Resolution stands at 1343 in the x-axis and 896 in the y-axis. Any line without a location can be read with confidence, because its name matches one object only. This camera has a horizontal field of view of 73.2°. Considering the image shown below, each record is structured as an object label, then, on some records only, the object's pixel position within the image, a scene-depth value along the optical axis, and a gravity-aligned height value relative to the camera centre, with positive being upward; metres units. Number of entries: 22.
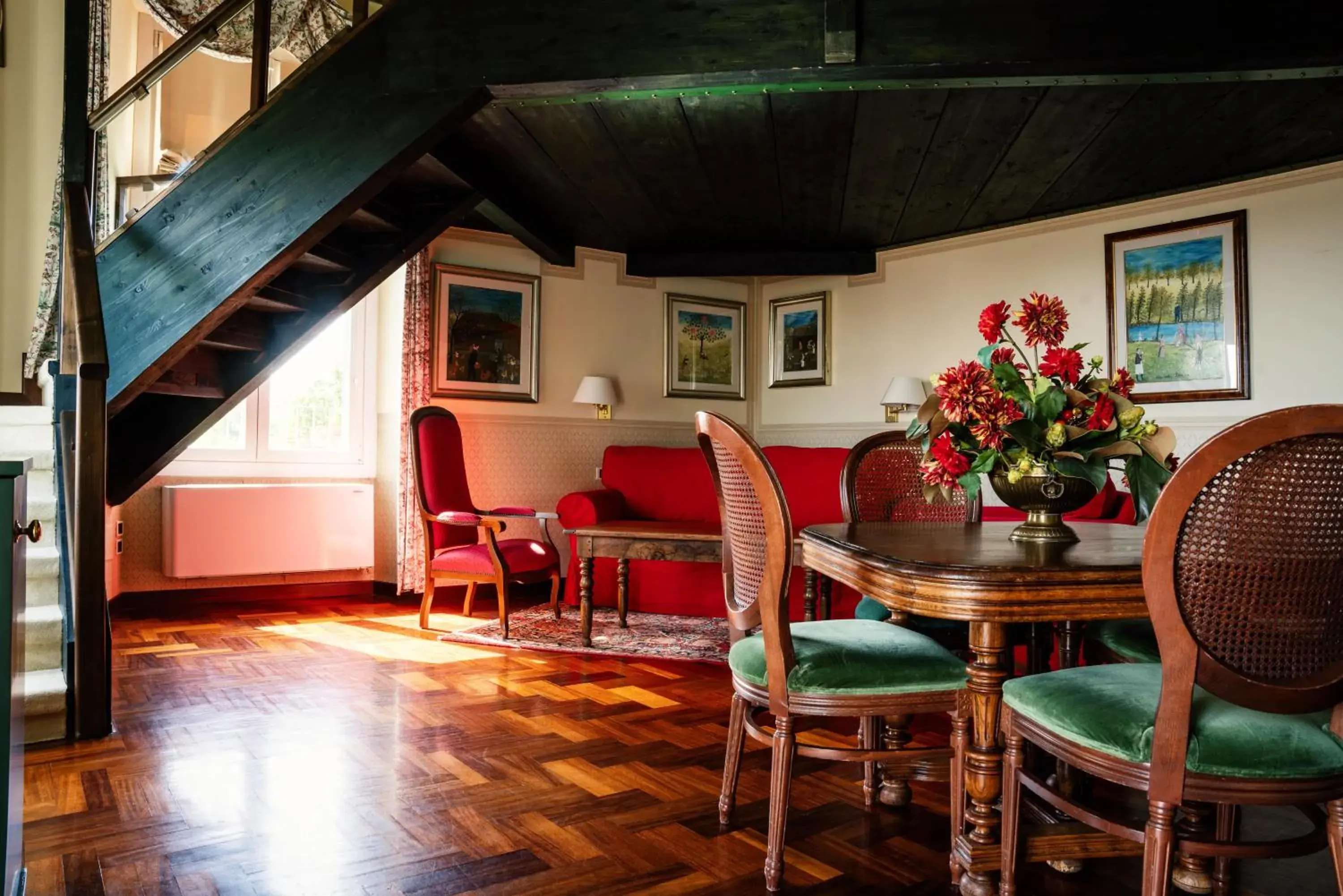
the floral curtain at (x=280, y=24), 4.46 +2.24
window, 5.42 +0.24
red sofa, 5.18 -0.30
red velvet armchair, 4.63 -0.40
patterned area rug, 4.23 -0.91
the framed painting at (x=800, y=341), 6.58 +0.86
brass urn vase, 2.00 -0.10
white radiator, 5.08 -0.42
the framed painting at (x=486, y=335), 5.76 +0.80
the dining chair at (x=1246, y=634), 1.28 -0.27
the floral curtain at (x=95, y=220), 4.05 +1.11
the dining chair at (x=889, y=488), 2.94 -0.11
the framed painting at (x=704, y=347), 6.68 +0.82
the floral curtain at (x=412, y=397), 5.56 +0.37
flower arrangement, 1.90 +0.06
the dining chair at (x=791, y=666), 1.84 -0.44
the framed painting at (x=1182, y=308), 4.73 +0.79
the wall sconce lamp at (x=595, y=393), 6.03 +0.43
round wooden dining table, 1.53 -0.24
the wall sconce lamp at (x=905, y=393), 5.69 +0.39
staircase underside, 3.18 +1.47
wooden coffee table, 4.21 -0.42
